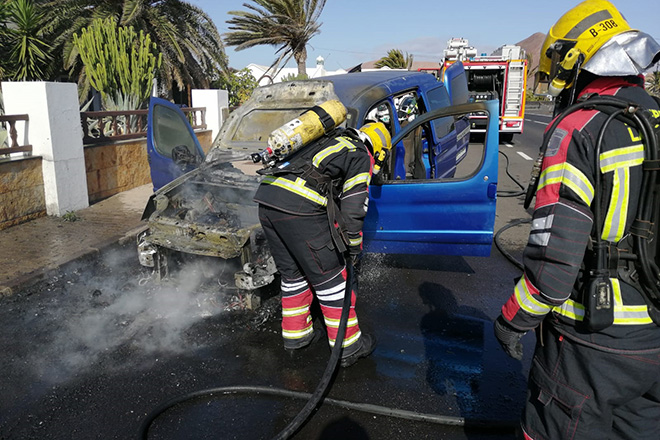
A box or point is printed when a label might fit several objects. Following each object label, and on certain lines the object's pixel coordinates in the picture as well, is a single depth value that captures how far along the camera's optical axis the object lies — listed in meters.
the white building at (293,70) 29.41
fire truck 16.09
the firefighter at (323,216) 3.24
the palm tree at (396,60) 37.41
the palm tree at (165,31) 14.27
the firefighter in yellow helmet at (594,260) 1.67
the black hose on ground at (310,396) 2.70
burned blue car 4.19
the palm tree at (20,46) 9.43
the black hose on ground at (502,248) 5.27
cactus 8.73
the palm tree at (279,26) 19.38
